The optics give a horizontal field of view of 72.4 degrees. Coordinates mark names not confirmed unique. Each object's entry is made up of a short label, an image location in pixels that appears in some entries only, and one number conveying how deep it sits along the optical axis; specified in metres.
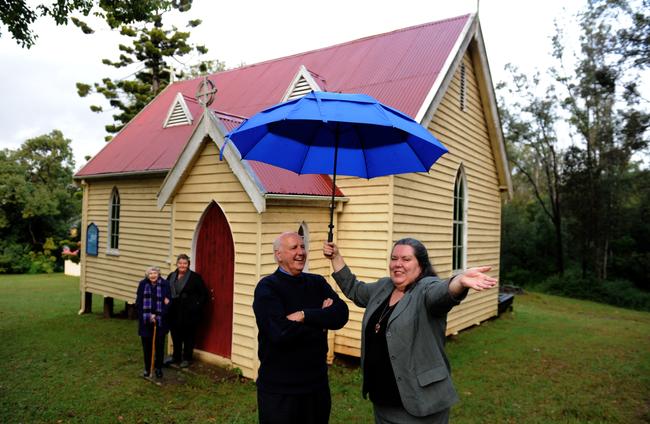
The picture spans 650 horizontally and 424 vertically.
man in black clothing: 3.29
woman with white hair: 7.43
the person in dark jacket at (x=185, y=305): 8.01
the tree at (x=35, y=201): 30.06
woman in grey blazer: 2.95
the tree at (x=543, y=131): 27.91
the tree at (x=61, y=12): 6.96
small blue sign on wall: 13.95
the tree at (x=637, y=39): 9.43
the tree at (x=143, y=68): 24.23
